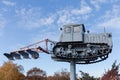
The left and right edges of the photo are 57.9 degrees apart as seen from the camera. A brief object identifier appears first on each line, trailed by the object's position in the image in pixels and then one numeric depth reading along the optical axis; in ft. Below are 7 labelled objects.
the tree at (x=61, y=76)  105.54
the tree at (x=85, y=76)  68.58
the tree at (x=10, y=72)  87.14
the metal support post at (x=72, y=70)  47.06
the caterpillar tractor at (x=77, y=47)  46.49
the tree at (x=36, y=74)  109.23
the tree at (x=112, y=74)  58.53
